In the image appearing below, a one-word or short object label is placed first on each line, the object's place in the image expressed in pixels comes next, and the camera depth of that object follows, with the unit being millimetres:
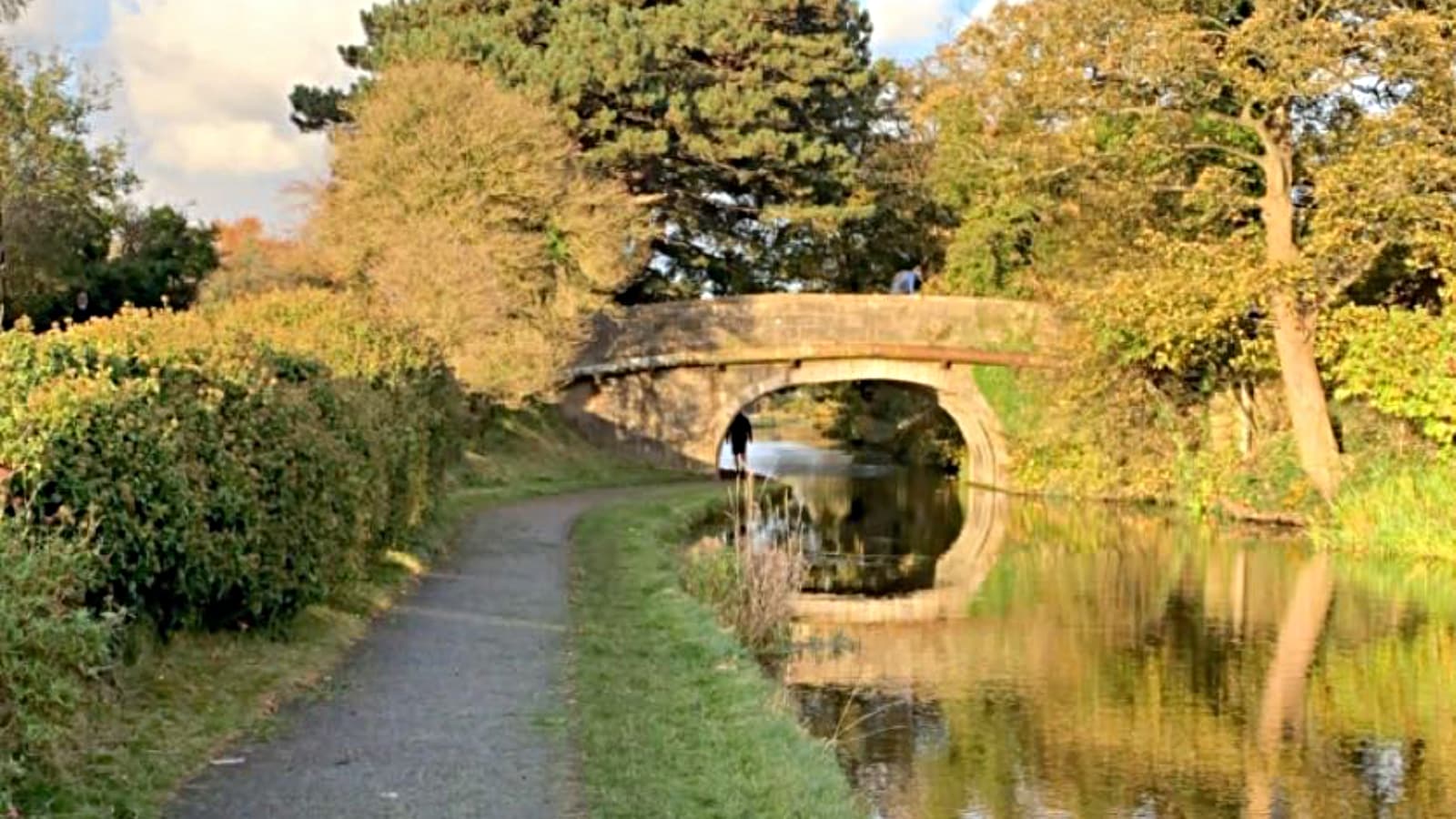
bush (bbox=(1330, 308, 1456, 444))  24172
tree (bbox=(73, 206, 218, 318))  38688
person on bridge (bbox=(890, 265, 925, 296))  39812
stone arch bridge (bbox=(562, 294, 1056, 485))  35188
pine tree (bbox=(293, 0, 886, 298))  35656
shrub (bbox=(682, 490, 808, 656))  14203
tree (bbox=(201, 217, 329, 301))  28938
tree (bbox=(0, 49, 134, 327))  34375
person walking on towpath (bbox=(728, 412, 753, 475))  39562
